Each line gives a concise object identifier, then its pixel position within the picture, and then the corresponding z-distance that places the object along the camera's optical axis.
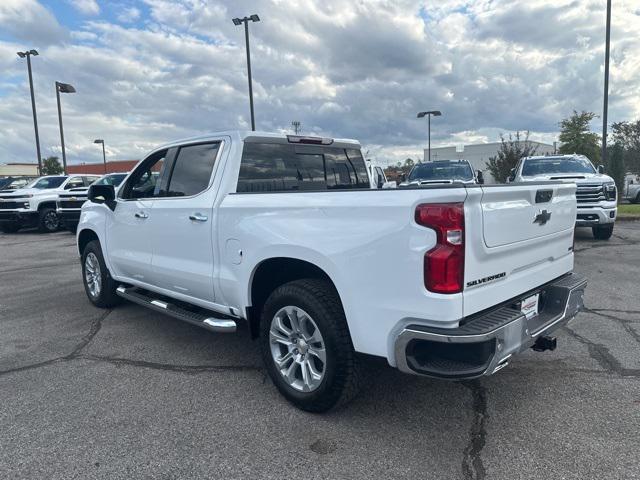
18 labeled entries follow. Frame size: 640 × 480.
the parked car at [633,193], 24.39
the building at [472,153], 53.36
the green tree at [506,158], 26.12
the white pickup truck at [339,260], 2.63
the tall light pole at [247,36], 19.70
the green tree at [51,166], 56.62
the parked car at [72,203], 15.11
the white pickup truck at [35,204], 15.97
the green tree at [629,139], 35.12
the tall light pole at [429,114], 32.56
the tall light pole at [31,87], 25.00
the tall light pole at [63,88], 24.66
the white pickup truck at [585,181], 10.21
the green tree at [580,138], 32.16
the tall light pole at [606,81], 17.02
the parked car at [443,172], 14.65
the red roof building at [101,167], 62.52
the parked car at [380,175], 13.41
